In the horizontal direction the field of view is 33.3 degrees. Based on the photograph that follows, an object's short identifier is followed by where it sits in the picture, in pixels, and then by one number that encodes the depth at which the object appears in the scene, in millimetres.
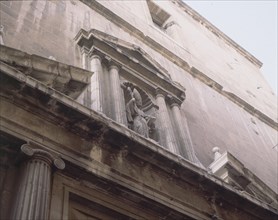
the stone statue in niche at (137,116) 7205
